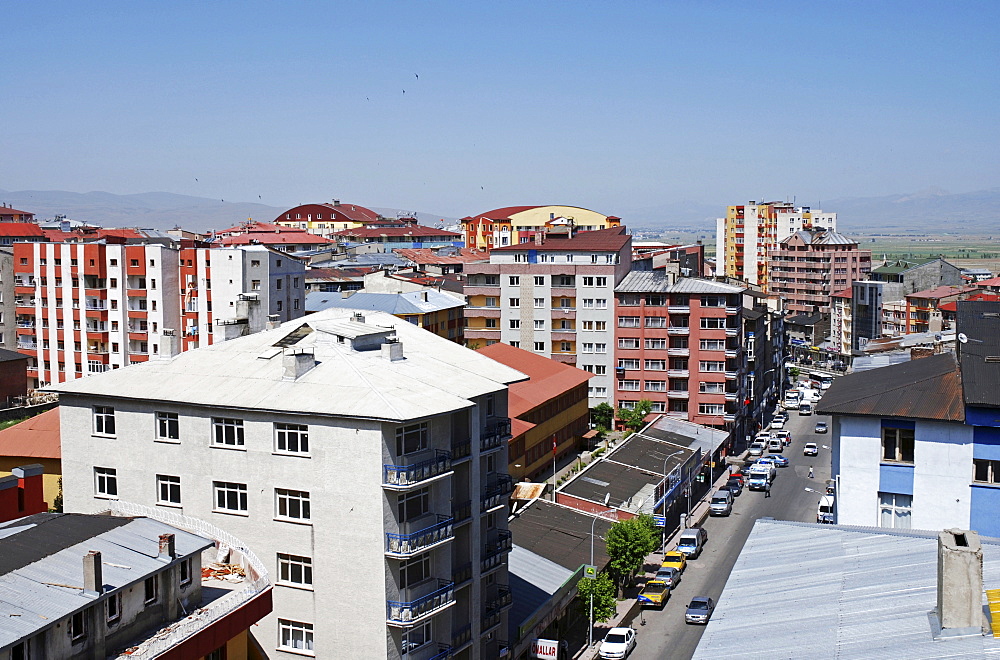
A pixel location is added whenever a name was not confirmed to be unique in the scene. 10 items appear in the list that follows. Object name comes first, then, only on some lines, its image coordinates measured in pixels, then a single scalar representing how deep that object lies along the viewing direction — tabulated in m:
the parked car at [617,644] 40.88
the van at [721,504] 63.78
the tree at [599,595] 42.03
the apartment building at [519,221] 185.75
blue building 25.48
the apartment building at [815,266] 160.12
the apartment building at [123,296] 76.81
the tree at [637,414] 78.19
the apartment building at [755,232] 184.62
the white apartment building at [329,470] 28.77
